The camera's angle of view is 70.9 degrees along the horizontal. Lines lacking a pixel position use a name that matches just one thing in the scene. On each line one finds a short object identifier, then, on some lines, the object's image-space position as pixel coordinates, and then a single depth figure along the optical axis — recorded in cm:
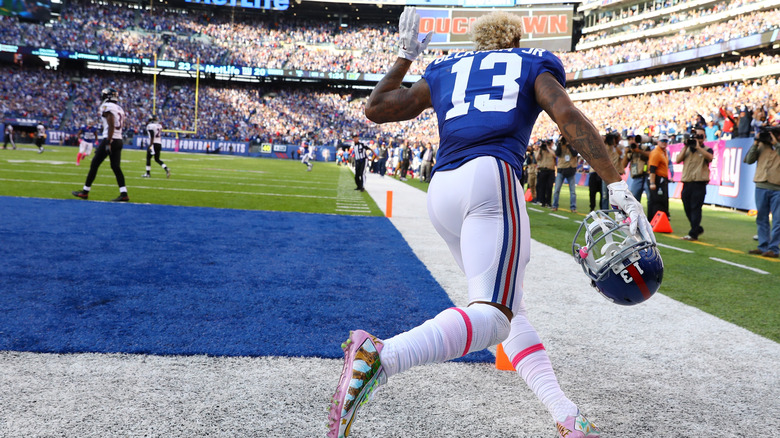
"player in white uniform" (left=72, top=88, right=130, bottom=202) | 933
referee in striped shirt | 1602
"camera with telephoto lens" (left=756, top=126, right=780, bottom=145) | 802
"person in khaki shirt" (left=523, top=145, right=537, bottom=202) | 1752
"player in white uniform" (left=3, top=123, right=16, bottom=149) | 2996
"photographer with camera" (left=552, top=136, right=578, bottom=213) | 1354
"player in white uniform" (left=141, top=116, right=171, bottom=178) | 1638
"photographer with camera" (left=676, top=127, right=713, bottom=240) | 978
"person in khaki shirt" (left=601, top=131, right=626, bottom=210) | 1171
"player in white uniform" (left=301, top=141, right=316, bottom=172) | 2977
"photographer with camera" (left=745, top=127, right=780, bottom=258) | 795
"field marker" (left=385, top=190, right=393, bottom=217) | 1019
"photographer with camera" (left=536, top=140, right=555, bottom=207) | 1470
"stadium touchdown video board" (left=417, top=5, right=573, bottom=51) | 4609
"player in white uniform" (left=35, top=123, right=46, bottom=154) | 2655
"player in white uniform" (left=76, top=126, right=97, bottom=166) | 2011
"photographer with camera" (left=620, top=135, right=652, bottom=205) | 1148
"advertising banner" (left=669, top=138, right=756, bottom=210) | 1556
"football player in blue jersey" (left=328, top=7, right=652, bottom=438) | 177
